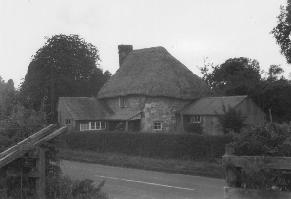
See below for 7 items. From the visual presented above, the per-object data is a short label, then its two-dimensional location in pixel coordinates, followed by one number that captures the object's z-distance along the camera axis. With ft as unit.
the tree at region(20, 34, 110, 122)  186.91
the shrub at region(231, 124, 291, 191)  22.20
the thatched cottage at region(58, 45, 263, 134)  157.89
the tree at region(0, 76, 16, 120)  43.37
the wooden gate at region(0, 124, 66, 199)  30.12
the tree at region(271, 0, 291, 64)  149.38
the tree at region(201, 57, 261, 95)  187.78
